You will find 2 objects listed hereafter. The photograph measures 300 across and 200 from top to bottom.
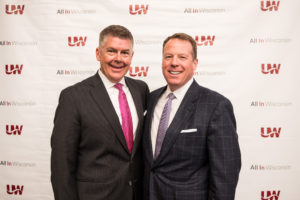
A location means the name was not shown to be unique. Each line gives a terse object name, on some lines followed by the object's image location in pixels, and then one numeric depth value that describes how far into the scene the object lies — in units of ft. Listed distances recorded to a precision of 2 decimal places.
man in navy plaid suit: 4.09
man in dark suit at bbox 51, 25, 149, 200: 4.40
